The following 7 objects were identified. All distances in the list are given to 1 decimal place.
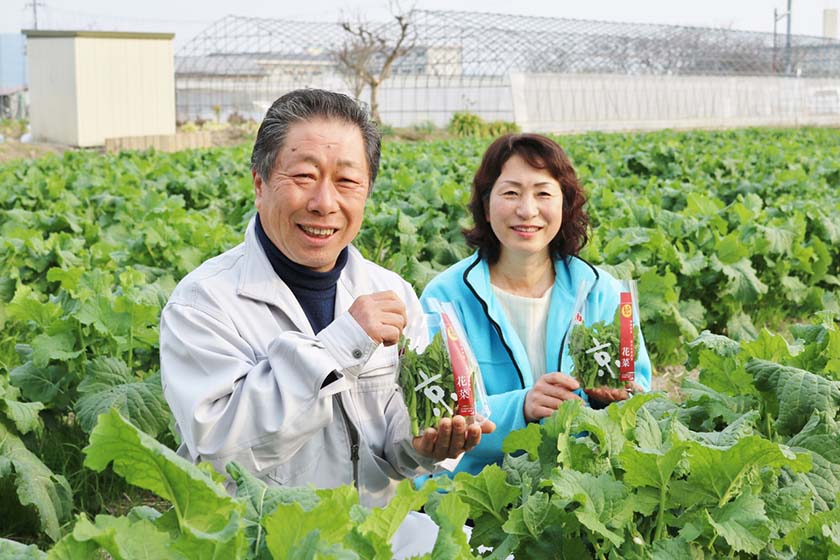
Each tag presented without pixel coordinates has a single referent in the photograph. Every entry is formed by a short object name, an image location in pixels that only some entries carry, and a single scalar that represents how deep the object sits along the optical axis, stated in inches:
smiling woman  134.5
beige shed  1067.9
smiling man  90.0
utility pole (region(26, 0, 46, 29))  2285.9
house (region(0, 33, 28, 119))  4847.4
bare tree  1370.6
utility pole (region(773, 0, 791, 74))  2377.6
